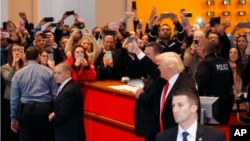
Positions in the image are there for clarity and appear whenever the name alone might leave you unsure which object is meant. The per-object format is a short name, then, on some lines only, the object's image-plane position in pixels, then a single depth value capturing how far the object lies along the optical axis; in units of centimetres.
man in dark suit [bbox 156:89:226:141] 609
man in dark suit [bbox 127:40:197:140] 807
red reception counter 1018
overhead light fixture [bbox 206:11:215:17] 2075
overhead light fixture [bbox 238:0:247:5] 2080
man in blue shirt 1032
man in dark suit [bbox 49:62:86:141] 960
